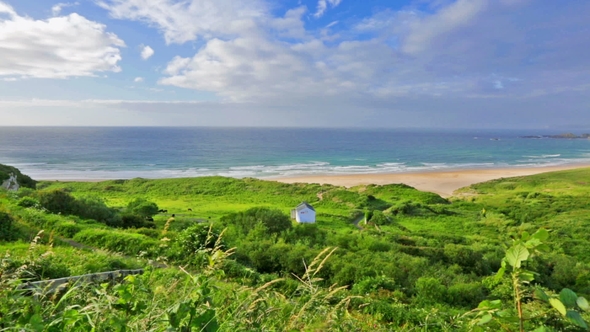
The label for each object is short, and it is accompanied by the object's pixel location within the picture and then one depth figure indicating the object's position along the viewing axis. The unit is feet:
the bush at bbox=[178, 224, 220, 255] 28.15
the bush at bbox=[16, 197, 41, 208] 41.84
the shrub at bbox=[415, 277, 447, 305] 27.96
